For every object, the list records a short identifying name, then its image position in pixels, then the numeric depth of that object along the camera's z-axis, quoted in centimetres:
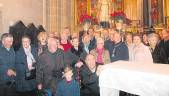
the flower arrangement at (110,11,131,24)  580
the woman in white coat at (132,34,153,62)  315
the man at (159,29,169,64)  351
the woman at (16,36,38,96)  336
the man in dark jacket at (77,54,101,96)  305
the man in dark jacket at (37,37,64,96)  297
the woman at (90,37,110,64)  331
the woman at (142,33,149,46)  407
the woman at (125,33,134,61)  364
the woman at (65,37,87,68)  319
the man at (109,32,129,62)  335
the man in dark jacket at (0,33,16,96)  316
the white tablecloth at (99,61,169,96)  188
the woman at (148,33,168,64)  328
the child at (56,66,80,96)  290
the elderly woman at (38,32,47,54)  359
